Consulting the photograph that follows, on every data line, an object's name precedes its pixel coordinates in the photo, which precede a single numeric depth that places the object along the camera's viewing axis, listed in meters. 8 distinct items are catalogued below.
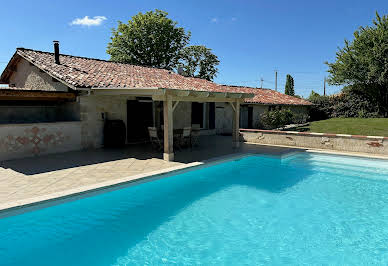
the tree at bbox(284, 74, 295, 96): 47.53
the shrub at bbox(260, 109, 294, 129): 17.04
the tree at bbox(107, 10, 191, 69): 32.31
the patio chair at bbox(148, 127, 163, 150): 10.46
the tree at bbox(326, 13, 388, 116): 25.38
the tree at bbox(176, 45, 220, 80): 39.86
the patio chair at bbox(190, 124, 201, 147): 11.60
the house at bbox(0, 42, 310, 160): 8.85
